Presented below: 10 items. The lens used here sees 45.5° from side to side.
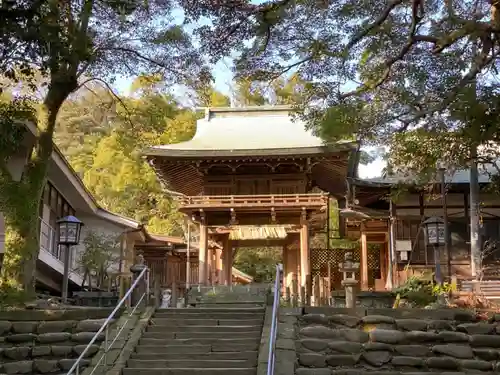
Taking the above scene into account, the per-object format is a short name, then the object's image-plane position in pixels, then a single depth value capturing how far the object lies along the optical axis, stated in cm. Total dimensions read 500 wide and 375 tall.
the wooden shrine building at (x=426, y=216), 2005
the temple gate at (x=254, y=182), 2081
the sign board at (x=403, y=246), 2041
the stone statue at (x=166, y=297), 1877
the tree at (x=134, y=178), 3684
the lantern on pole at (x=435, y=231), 1348
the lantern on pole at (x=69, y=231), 1354
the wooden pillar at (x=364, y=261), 2334
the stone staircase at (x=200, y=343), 956
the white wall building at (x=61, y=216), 1886
